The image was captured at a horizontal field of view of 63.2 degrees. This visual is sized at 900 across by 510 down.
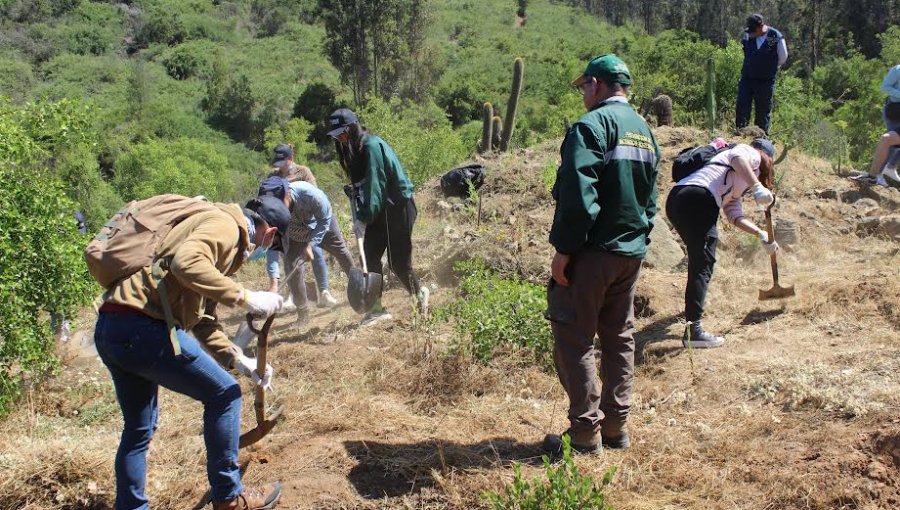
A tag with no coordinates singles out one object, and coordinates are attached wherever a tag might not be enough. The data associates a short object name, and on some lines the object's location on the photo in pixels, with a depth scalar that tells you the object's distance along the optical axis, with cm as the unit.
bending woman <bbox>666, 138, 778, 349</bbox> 464
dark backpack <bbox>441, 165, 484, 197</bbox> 937
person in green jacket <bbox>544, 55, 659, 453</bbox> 308
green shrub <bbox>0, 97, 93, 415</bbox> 444
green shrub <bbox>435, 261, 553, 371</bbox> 472
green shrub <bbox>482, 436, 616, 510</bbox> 273
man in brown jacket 270
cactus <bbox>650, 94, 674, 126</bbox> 1042
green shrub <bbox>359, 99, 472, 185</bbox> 1268
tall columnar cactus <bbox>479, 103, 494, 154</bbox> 1202
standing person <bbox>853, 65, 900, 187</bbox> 744
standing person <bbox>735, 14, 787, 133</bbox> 853
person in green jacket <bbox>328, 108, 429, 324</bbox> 536
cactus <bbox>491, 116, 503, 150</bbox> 1305
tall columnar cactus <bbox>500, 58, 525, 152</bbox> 1177
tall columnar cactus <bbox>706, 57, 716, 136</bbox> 1000
